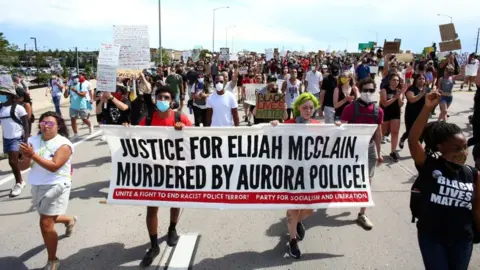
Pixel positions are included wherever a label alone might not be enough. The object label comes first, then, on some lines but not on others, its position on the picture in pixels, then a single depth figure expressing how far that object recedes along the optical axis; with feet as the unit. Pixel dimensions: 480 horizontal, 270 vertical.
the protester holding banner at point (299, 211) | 13.32
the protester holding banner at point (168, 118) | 14.03
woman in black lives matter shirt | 8.39
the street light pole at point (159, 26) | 100.51
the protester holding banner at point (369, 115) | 16.30
